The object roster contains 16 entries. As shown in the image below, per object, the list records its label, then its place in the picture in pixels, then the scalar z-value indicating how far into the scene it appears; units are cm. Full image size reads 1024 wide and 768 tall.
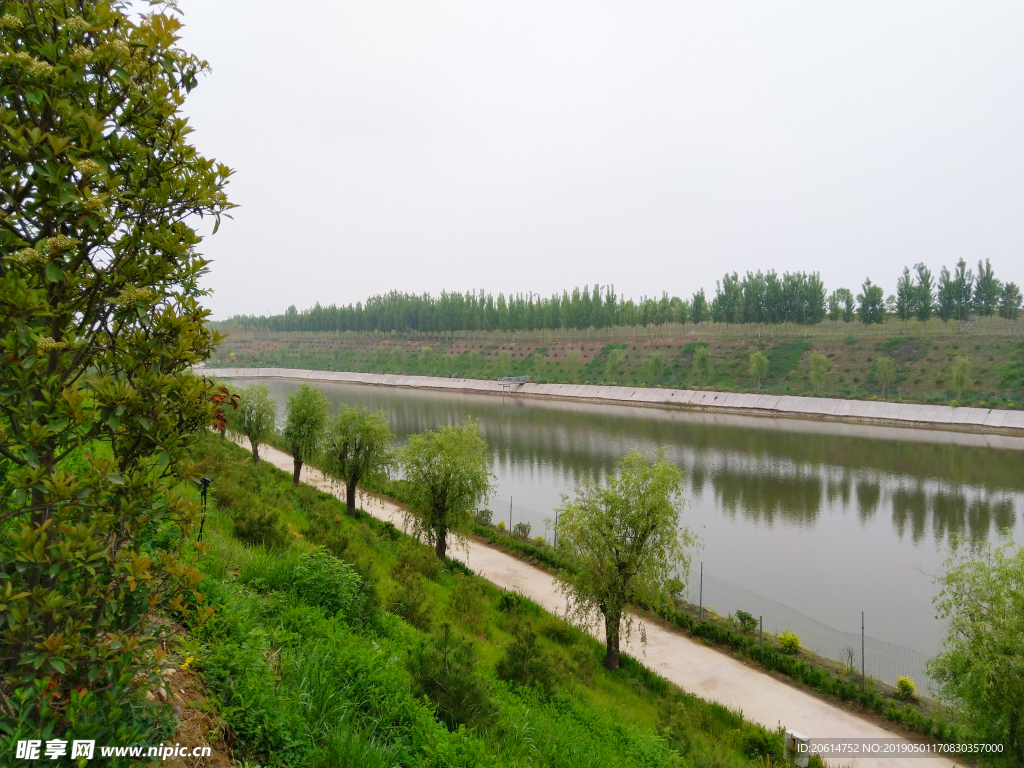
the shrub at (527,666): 847
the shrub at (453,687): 589
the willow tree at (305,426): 2414
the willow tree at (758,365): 6278
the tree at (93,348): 274
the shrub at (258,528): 969
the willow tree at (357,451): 2239
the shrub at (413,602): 938
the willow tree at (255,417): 2881
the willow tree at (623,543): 1309
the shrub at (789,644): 1384
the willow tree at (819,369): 5934
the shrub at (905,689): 1209
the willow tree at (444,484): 1869
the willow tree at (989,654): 867
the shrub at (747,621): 1470
